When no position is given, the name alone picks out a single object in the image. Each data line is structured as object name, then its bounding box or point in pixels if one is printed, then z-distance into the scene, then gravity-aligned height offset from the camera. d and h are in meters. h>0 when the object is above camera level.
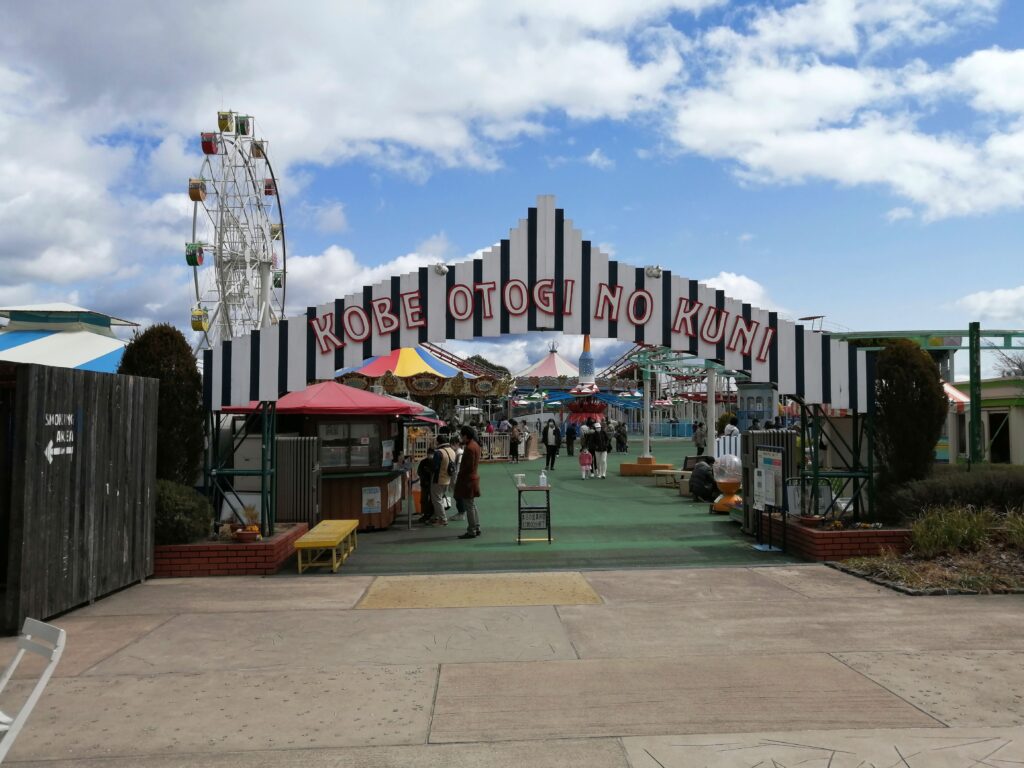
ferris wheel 35.16 +7.65
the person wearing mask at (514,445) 30.80 -0.93
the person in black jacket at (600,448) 22.58 -0.76
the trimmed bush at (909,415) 10.92 +0.08
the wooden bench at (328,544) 9.62 -1.48
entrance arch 10.86 +1.33
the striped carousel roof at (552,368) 56.72 +3.63
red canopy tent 13.22 +0.25
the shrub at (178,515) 9.61 -1.14
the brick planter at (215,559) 9.50 -1.63
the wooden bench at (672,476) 20.19 -1.43
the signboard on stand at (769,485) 10.96 -0.87
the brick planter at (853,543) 9.98 -1.48
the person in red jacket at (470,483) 12.51 -0.96
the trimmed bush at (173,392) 10.27 +0.34
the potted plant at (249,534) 9.97 -1.39
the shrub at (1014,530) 9.20 -1.23
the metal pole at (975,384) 14.84 +0.73
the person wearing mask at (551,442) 25.89 -0.69
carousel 30.16 +1.61
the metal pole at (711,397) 24.02 +0.70
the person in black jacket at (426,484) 14.86 -1.17
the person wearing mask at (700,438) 29.42 -0.66
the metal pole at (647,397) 25.97 +0.77
